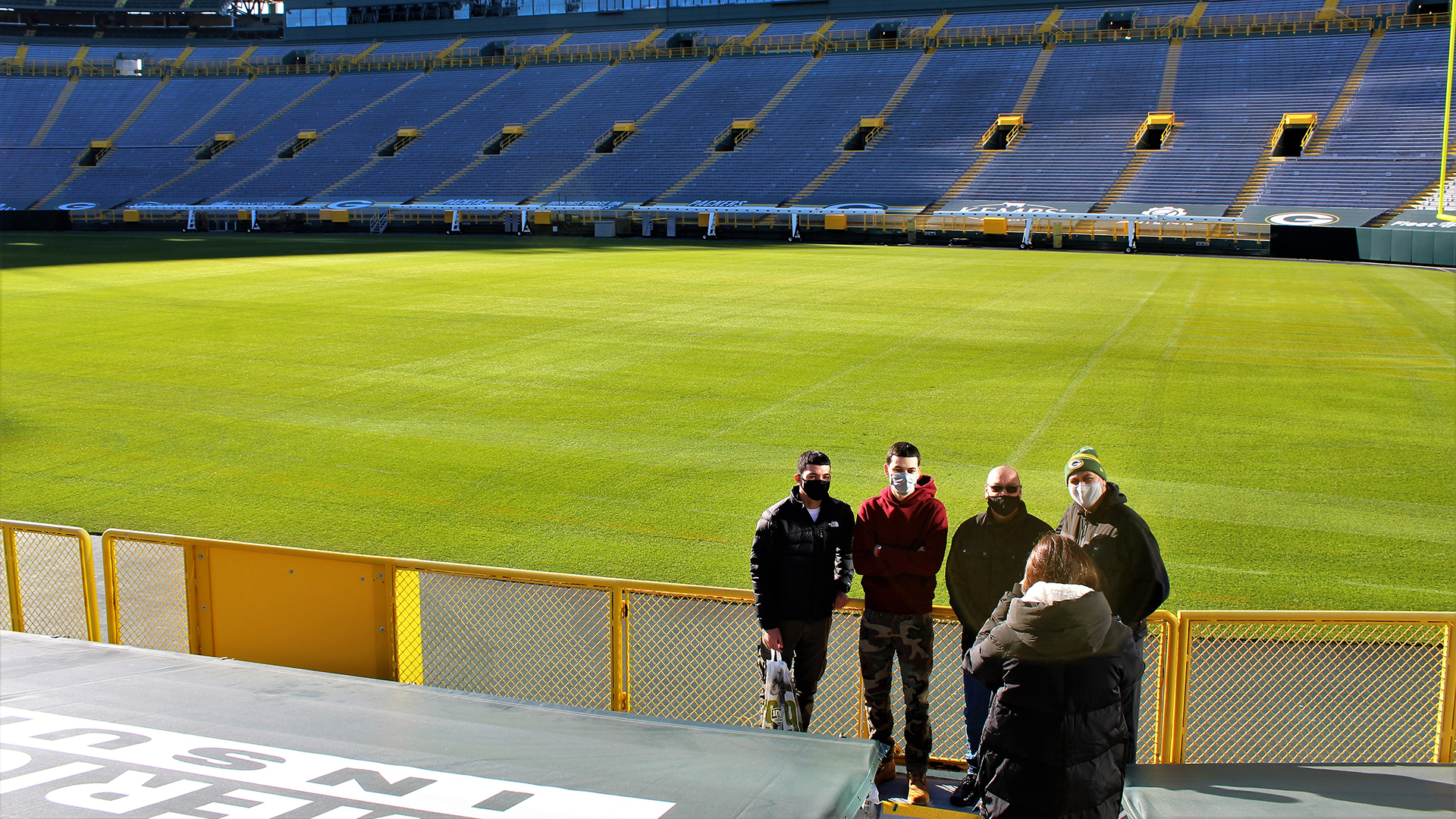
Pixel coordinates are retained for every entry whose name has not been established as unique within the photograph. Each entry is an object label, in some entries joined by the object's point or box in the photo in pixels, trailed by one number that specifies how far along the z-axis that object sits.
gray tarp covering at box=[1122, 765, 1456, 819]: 5.18
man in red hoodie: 5.60
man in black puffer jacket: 5.64
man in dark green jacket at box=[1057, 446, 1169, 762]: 5.26
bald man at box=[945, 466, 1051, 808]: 5.39
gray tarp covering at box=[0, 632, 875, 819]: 5.36
